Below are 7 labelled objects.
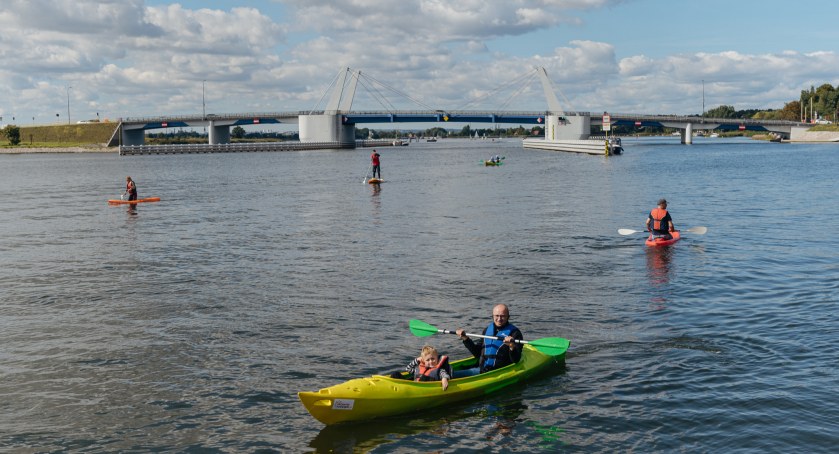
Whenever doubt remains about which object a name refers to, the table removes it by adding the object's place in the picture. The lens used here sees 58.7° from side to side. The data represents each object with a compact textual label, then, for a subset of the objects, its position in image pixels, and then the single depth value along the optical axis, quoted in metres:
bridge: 188.00
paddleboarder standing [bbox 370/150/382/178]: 62.88
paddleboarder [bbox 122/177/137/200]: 48.37
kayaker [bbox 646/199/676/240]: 29.28
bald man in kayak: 14.53
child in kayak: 13.41
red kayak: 29.25
